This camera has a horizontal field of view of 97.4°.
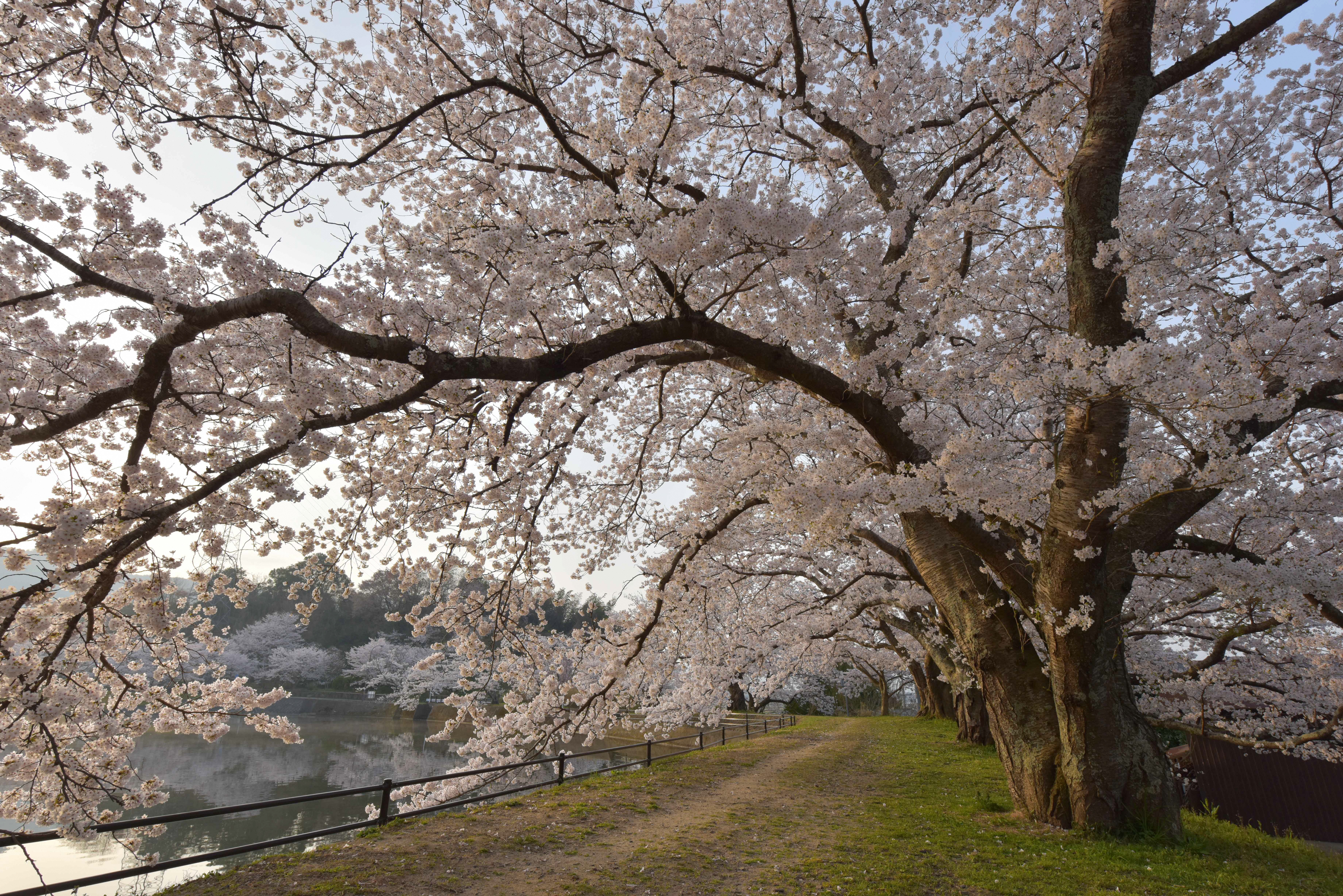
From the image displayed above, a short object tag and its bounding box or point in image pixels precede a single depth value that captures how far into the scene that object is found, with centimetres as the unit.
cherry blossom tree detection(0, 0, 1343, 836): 340
